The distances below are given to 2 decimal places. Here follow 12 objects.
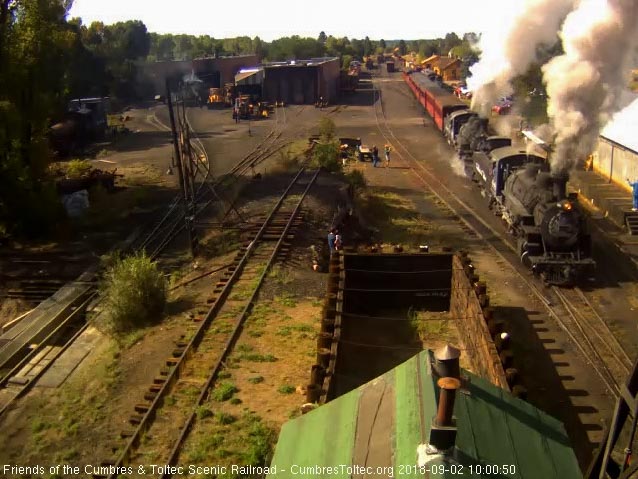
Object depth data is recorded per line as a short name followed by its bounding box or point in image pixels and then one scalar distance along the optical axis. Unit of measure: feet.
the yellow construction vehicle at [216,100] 196.03
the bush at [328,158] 90.89
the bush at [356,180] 84.12
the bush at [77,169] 91.97
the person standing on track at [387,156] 104.05
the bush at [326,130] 114.01
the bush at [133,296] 45.06
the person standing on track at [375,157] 104.26
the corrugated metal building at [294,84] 195.11
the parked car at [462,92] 198.82
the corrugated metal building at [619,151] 82.53
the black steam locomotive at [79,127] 121.39
